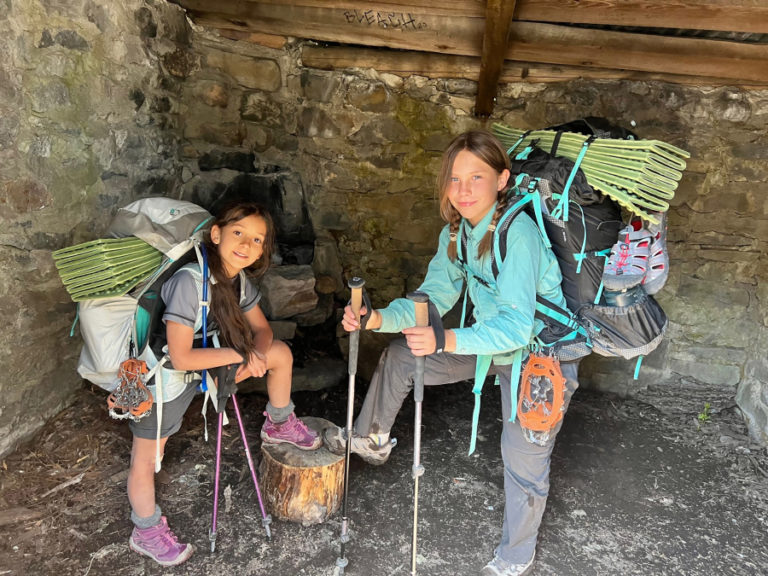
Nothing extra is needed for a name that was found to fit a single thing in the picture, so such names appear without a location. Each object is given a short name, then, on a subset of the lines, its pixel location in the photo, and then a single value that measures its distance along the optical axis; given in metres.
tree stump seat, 2.65
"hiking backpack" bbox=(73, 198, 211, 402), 2.35
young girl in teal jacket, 2.18
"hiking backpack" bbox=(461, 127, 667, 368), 2.29
